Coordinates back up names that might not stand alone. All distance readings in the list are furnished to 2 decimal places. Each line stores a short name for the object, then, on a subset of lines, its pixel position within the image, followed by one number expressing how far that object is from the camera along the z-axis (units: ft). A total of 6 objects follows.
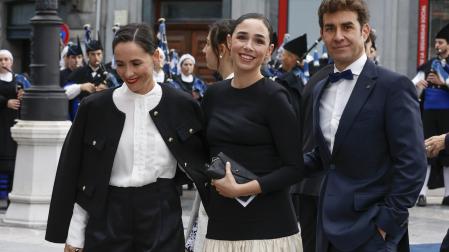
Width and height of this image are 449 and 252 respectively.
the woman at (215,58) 22.94
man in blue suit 17.79
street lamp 43.96
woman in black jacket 18.90
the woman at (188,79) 62.69
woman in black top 18.51
